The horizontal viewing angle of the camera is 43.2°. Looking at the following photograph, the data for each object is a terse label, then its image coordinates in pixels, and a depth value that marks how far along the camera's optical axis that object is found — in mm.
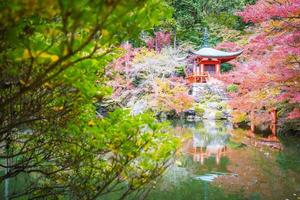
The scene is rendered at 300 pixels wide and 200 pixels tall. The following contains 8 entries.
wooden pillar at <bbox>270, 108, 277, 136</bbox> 15823
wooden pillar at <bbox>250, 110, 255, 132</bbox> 16250
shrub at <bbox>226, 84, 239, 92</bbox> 21722
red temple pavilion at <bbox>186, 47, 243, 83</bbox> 25500
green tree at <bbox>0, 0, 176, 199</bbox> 1316
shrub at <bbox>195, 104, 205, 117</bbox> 22641
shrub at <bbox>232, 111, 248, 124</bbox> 17981
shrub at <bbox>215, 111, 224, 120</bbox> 22203
